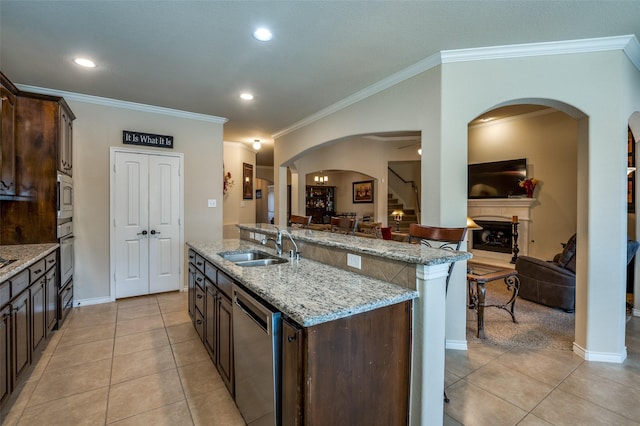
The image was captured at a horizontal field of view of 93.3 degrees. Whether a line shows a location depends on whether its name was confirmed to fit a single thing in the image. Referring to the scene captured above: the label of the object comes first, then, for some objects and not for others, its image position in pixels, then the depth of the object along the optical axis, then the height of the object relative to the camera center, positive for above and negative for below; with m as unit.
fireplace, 6.17 -0.57
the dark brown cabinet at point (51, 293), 2.75 -0.81
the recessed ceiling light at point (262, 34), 2.39 +1.42
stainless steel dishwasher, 1.37 -0.76
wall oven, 3.23 -0.71
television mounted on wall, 5.87 +0.66
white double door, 4.16 -0.21
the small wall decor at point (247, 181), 7.06 +0.67
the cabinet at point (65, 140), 3.26 +0.79
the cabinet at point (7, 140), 2.77 +0.64
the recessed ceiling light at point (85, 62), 2.90 +1.42
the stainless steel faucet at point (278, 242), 2.60 -0.29
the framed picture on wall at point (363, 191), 11.62 +0.72
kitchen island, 1.23 -0.52
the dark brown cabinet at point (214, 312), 2.02 -0.81
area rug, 2.93 -1.26
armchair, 3.72 -0.89
